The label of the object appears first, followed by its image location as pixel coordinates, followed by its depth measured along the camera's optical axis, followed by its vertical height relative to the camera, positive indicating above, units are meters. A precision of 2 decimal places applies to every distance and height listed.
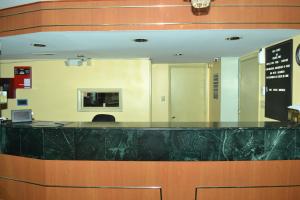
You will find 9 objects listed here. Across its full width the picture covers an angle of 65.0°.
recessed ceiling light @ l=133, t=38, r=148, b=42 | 2.70 +0.70
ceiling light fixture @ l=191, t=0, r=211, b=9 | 1.84 +0.77
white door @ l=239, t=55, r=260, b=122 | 3.50 +0.16
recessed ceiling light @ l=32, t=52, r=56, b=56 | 3.85 +0.77
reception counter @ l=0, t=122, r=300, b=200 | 2.19 -0.58
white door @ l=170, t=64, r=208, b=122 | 5.45 +0.16
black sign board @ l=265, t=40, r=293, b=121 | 2.64 +0.24
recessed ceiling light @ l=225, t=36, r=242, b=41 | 2.64 +0.70
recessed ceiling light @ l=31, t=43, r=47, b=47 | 3.05 +0.72
